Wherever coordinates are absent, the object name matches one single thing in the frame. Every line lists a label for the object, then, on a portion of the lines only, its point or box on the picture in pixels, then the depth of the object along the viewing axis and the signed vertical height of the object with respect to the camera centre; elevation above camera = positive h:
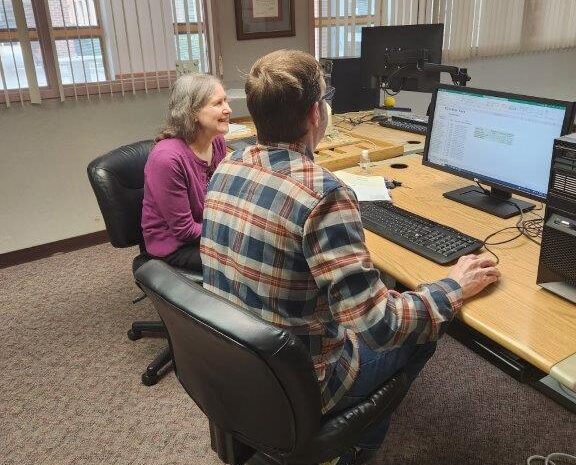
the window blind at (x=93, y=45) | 2.83 -0.04
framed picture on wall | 3.38 +0.09
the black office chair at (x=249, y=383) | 0.89 -0.64
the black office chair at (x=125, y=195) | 1.89 -0.55
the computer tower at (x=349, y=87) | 3.25 -0.34
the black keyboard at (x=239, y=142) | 2.51 -0.50
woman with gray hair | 1.86 -0.46
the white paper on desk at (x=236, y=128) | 2.86 -0.49
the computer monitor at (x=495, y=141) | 1.56 -0.35
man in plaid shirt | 1.01 -0.41
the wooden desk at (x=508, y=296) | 1.05 -0.60
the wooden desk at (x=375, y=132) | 2.64 -0.53
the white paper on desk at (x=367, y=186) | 1.89 -0.56
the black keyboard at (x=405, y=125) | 2.87 -0.51
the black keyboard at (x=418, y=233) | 1.43 -0.57
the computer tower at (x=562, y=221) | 1.12 -0.41
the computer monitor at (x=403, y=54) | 2.91 -0.13
